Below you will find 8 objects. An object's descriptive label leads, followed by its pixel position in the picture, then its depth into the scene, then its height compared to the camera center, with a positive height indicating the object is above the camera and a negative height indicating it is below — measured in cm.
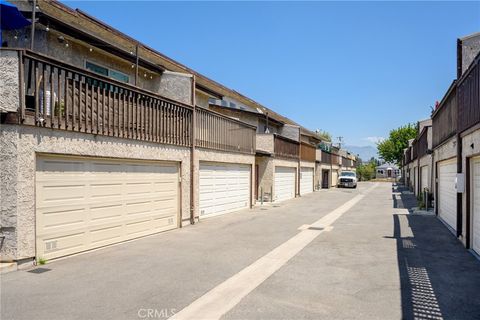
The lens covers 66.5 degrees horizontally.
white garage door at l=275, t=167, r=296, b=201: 2258 -99
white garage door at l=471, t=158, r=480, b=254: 839 -87
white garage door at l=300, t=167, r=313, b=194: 2847 -96
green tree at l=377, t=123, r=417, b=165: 6378 +448
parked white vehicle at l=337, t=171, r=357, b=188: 3997 -139
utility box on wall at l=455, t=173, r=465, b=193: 943 -36
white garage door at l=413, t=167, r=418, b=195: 2928 -144
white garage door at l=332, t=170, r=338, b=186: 4296 -109
